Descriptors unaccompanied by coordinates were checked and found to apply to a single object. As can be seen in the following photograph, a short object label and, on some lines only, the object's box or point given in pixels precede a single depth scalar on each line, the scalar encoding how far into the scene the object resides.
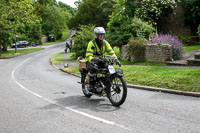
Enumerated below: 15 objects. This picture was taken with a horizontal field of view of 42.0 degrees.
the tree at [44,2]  102.81
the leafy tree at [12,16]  38.38
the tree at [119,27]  21.17
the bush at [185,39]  26.23
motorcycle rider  7.29
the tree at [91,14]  61.62
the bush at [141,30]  20.76
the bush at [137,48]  18.33
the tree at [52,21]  92.39
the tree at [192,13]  27.07
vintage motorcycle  6.70
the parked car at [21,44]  68.69
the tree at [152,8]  26.99
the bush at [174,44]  16.69
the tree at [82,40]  28.33
